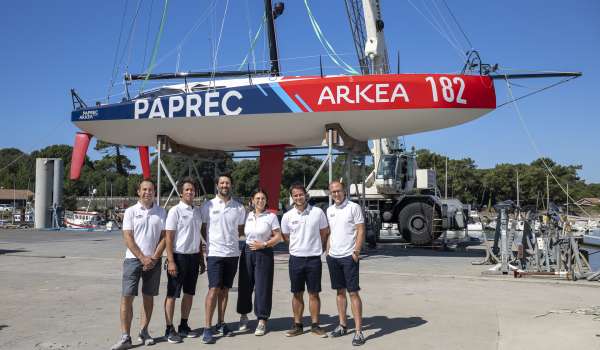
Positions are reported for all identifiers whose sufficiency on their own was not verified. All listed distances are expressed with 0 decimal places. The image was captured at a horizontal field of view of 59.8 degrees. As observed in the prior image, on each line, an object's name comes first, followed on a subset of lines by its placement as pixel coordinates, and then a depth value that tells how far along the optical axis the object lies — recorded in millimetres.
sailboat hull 11258
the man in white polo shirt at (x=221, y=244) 5078
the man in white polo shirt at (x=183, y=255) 4918
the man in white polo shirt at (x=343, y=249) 5016
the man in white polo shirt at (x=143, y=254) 4730
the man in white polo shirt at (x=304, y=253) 5129
